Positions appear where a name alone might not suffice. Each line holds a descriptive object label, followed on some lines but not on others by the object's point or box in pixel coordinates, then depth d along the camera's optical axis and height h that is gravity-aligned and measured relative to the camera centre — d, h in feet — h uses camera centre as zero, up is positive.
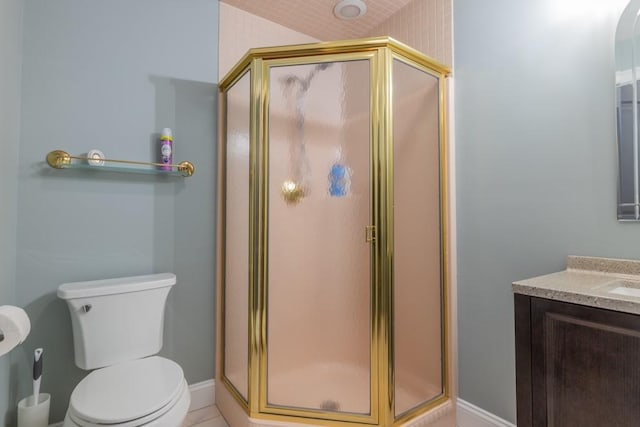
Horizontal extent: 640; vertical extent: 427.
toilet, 3.63 -2.04
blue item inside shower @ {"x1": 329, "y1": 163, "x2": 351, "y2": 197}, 5.11 +0.66
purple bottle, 5.64 +1.30
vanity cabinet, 2.68 -1.34
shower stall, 4.82 -0.33
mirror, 3.85 +1.34
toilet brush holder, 4.41 -2.65
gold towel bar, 4.96 +0.99
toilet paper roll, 3.18 -1.08
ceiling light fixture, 6.55 +4.45
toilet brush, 4.47 -2.08
